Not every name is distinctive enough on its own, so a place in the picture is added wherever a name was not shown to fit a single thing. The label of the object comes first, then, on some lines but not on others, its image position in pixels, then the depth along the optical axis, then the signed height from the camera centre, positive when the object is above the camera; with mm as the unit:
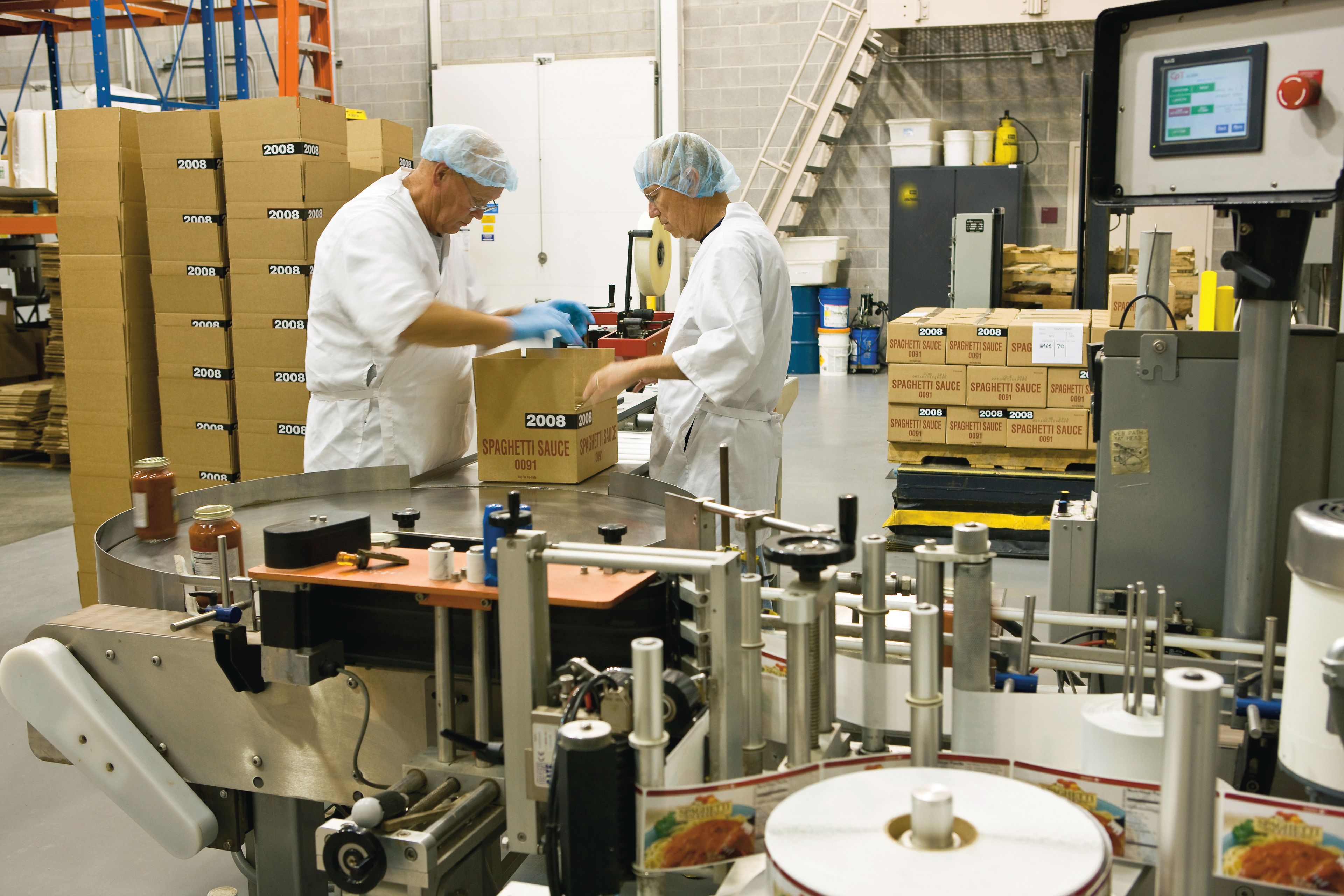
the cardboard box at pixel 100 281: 4305 +99
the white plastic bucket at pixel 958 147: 8445 +1221
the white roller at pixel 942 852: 743 -384
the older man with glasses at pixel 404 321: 2234 -30
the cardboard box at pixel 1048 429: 4473 -503
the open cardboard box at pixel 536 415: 2162 -219
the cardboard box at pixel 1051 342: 4410 -147
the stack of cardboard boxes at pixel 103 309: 4262 -9
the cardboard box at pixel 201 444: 4266 -540
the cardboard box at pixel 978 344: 4535 -157
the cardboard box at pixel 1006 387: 4500 -333
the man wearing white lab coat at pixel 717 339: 2445 -76
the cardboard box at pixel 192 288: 4188 +71
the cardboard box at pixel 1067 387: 4457 -328
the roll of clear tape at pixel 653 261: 3652 +152
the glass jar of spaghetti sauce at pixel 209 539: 1602 -339
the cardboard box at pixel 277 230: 3994 +279
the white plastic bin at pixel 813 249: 8867 +459
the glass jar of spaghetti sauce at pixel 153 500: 1886 -333
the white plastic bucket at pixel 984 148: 8469 +1213
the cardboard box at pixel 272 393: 4086 -323
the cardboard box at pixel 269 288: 4031 +69
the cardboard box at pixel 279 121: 3906 +666
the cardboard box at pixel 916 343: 4625 -157
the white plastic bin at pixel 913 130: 8484 +1357
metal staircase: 8391 +1507
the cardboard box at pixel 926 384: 4602 -331
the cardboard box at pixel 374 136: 4699 +730
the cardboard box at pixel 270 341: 4074 -127
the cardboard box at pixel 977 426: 4578 -504
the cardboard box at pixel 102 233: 4293 +287
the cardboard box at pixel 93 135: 4207 +659
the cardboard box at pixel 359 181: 4180 +485
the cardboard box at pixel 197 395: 4230 -344
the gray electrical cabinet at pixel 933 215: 8344 +697
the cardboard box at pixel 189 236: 4148 +266
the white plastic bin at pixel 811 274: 8797 +256
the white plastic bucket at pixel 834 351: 8977 -368
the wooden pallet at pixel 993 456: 4566 -638
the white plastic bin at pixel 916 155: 8508 +1170
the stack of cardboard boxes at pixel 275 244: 3961 +231
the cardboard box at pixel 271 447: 4145 -530
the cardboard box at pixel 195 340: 4215 -129
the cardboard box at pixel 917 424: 4676 -503
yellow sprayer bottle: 8422 +1253
